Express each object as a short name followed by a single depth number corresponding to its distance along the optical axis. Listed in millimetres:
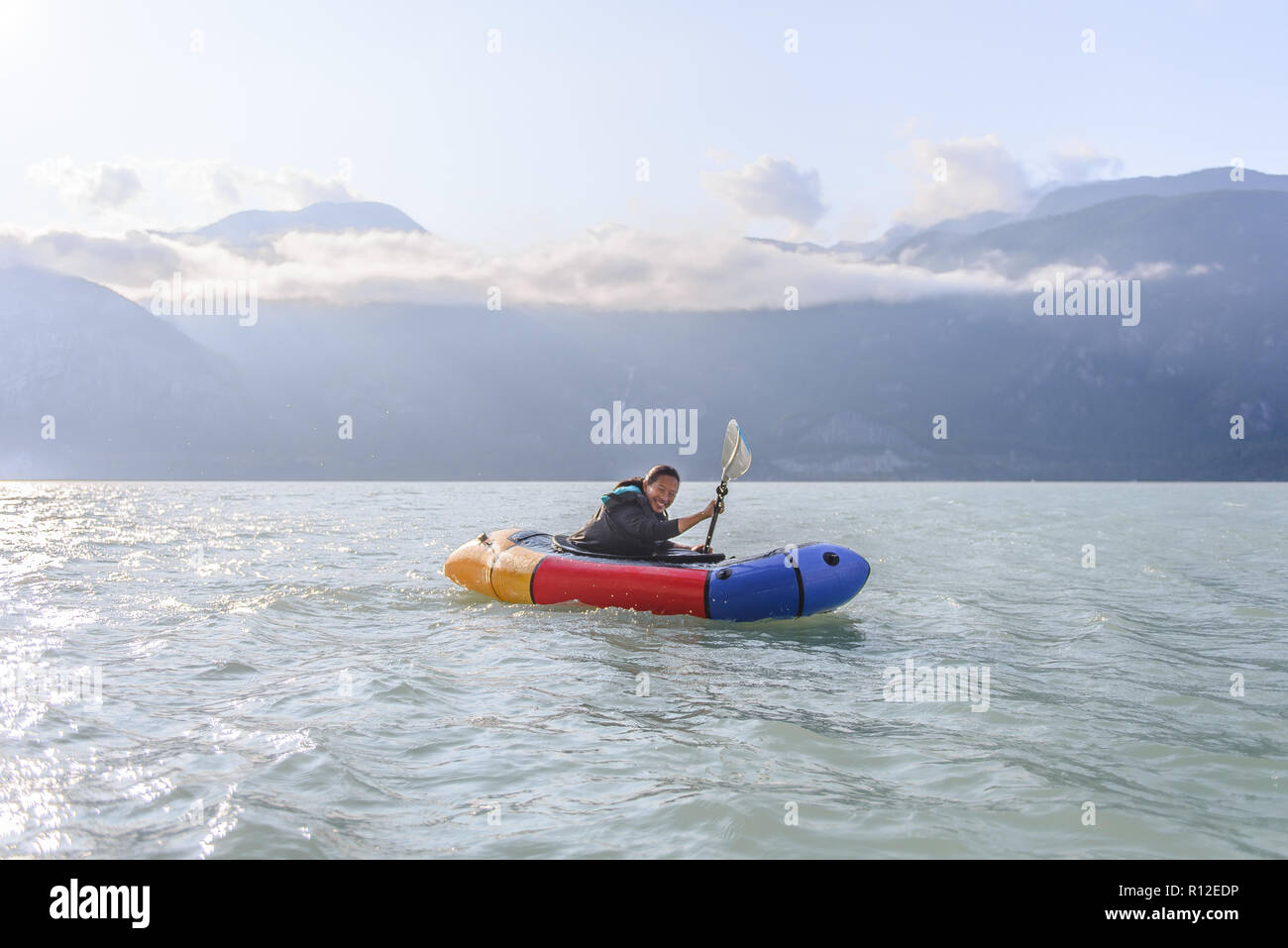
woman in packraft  11297
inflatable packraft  10641
